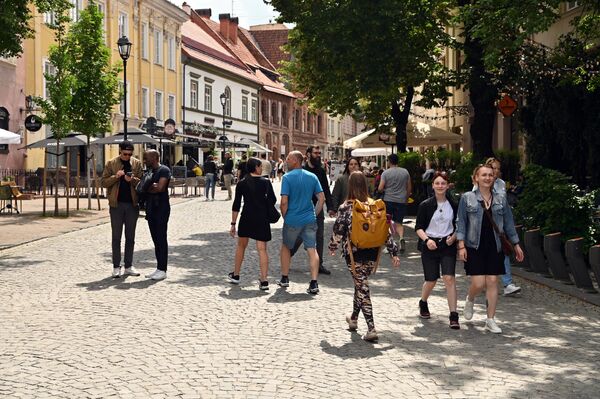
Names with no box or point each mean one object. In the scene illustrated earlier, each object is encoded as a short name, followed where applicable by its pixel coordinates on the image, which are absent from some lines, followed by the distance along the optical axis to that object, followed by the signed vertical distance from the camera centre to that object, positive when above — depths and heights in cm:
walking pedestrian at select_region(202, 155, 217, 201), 3275 +34
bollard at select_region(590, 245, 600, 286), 981 -90
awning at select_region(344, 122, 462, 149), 2581 +134
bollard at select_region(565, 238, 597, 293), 1035 -103
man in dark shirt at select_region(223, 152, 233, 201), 3351 +39
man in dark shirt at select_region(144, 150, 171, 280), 1127 -38
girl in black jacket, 832 -56
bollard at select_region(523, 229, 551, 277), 1177 -98
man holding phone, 1145 -20
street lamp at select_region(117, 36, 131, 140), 2488 +393
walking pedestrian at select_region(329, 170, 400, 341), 775 -64
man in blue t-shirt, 1044 -32
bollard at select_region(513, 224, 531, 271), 1232 -104
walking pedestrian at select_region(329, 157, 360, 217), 1291 -14
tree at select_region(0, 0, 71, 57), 1591 +303
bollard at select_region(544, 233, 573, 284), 1103 -99
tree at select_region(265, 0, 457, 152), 1859 +318
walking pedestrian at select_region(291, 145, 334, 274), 1211 +10
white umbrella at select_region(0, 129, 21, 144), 1981 +101
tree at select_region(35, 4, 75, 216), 2234 +230
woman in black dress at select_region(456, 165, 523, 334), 807 -51
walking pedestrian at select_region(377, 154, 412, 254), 1479 -15
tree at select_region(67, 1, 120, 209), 2455 +312
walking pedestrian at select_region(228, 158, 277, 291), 1065 -34
